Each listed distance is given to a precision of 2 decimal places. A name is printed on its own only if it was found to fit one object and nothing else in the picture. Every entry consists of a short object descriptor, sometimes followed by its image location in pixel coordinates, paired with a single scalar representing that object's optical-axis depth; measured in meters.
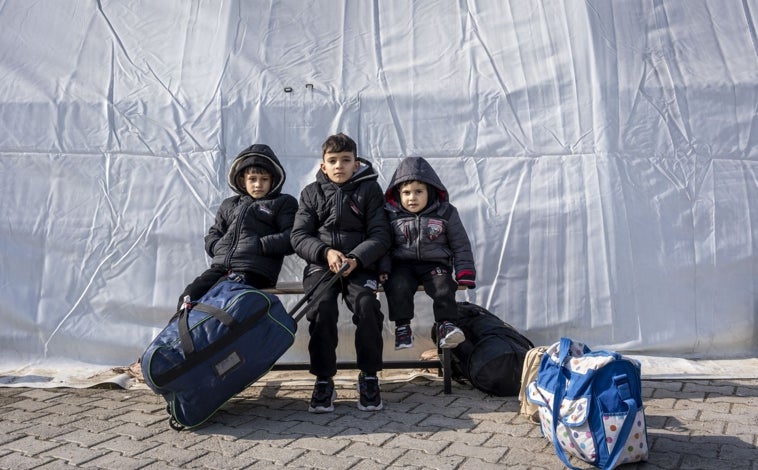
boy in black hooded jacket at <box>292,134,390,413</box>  3.92
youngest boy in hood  4.05
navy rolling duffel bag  3.49
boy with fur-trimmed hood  4.38
